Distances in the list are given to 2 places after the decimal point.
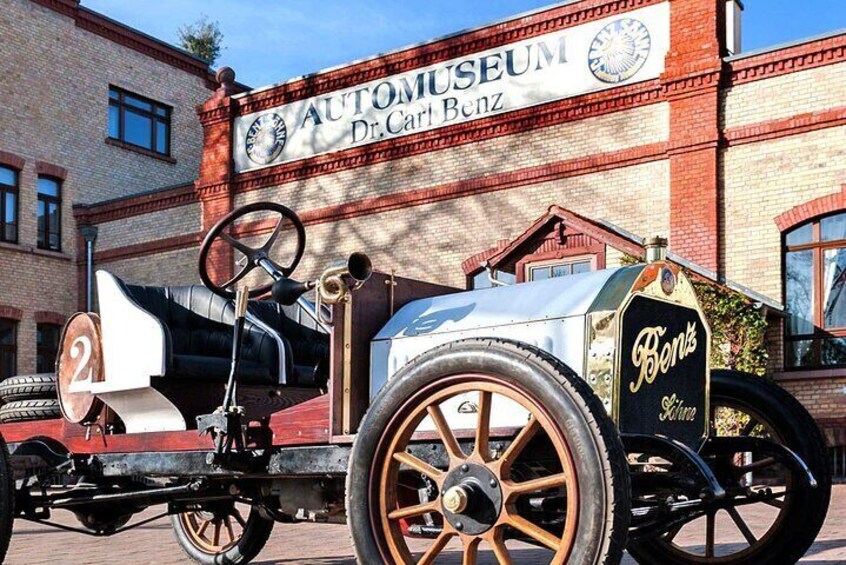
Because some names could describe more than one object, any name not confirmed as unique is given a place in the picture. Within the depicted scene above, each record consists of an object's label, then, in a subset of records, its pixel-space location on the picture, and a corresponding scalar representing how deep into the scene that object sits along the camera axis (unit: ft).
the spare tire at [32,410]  18.39
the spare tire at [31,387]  18.61
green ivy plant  41.86
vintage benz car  10.56
